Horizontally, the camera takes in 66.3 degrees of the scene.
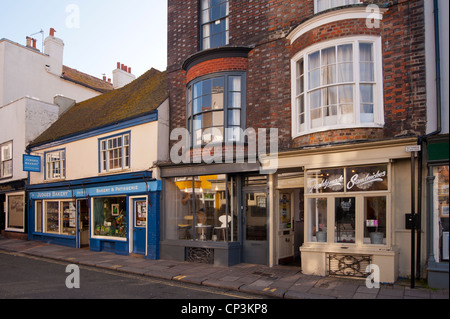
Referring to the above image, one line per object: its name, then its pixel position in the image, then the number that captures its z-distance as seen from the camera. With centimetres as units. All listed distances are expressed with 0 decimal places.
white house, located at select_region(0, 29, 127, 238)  1923
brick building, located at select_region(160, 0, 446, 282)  845
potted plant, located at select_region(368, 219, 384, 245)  843
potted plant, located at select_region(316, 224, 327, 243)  927
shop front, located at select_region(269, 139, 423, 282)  826
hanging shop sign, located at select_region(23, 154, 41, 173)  1752
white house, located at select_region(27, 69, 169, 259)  1280
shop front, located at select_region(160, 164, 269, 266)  1080
